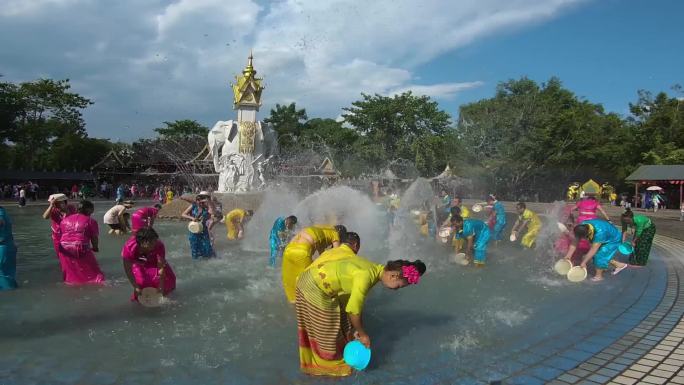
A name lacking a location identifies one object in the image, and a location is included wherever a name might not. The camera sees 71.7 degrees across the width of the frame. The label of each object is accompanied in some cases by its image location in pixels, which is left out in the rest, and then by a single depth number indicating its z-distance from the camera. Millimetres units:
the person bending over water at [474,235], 9984
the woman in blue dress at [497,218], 12969
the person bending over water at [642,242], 10344
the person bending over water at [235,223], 13750
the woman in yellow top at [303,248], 6043
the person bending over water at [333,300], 4152
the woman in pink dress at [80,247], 7441
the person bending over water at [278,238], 9336
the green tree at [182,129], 60150
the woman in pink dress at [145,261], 6285
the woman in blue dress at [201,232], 10234
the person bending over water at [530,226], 12633
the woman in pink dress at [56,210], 8039
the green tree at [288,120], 61894
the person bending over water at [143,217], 8875
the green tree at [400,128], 41094
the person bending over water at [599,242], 8531
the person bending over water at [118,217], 11636
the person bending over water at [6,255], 7055
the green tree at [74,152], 43562
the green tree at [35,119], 36156
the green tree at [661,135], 39250
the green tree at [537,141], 39000
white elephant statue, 23000
